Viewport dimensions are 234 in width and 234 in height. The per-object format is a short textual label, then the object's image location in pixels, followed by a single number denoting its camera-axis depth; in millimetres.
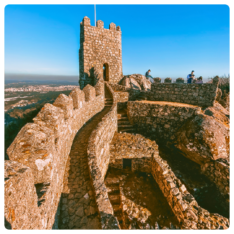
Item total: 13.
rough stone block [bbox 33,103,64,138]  2838
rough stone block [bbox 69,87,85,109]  5023
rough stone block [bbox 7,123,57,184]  1987
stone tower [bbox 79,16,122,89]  11955
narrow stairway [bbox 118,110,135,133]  9914
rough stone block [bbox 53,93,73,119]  3890
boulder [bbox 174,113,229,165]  7105
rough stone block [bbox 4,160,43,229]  1320
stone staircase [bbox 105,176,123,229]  4680
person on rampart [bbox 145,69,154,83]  13459
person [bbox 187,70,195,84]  10578
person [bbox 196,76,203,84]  10406
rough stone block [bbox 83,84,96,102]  6597
